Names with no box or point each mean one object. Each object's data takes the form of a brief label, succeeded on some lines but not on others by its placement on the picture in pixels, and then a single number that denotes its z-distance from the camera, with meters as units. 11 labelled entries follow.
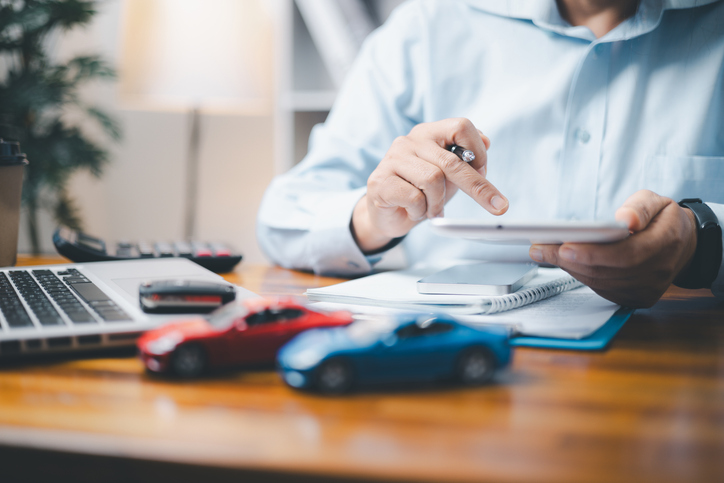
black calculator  0.81
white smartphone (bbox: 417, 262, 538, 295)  0.55
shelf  1.73
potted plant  1.61
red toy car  0.36
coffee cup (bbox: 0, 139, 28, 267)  0.72
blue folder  0.44
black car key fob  0.44
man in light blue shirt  0.86
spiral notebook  0.48
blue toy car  0.34
